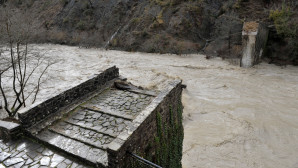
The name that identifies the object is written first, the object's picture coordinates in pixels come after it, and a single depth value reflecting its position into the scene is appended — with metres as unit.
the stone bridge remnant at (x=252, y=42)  14.42
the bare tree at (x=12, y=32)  7.27
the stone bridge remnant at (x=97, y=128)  4.16
